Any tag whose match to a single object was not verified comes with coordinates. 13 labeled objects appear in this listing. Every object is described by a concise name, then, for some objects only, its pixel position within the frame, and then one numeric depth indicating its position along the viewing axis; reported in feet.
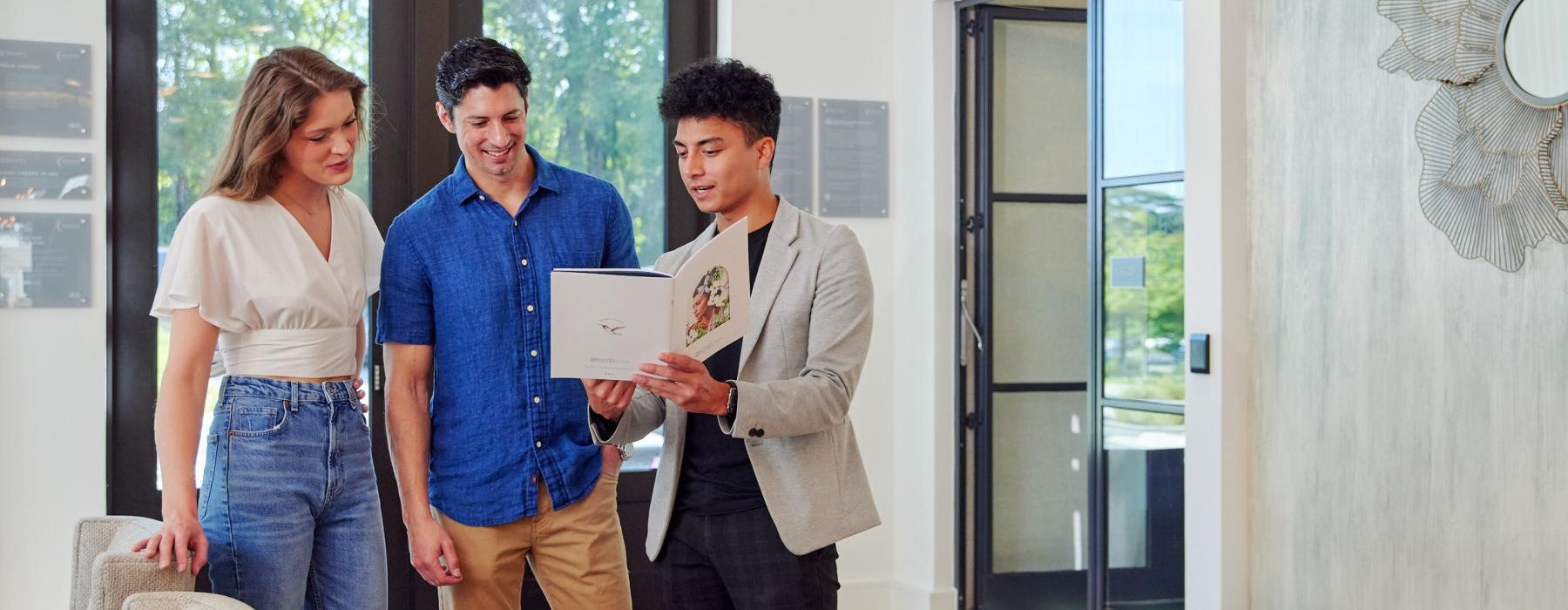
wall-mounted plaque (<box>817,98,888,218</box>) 14.16
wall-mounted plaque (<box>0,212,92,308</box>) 11.77
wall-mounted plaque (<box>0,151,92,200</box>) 11.78
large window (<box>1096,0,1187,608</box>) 10.73
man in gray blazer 6.12
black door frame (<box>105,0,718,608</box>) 12.27
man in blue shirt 7.15
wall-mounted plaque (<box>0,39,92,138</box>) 11.76
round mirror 7.22
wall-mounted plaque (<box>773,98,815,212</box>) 14.03
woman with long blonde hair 6.29
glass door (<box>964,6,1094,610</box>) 14.08
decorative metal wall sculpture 7.34
